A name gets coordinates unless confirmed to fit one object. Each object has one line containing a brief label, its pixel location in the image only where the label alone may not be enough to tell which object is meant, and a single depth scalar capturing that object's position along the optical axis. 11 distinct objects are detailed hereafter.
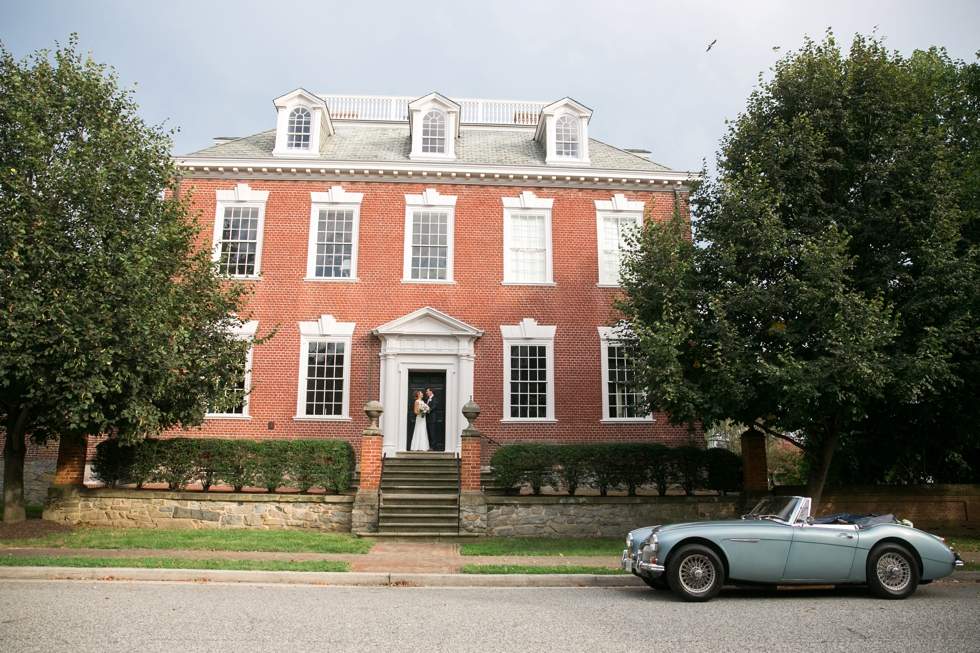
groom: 18.08
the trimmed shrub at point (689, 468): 14.59
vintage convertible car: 8.36
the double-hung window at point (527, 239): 19.25
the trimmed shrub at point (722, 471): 14.67
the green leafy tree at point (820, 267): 11.78
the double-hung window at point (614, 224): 19.36
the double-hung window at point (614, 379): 18.41
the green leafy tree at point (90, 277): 11.83
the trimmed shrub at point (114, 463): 14.30
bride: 17.34
